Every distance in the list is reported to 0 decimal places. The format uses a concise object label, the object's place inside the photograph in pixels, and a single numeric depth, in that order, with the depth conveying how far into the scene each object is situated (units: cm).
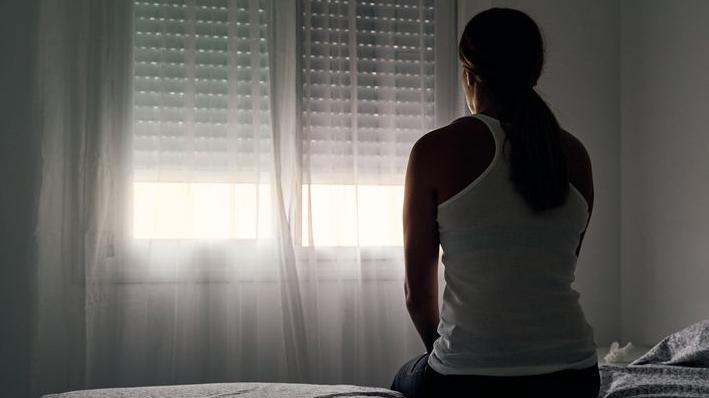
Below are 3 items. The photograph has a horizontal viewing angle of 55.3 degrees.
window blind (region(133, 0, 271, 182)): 230
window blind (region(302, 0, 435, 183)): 240
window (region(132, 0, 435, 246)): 230
